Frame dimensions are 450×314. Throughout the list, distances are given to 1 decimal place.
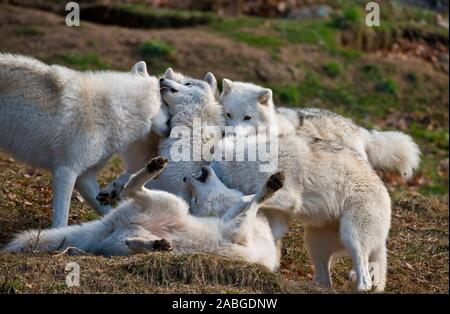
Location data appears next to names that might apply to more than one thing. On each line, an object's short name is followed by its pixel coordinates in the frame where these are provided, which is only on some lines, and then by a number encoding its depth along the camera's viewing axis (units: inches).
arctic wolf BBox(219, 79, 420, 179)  613.6
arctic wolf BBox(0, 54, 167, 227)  542.6
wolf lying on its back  481.7
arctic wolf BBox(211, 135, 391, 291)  515.2
